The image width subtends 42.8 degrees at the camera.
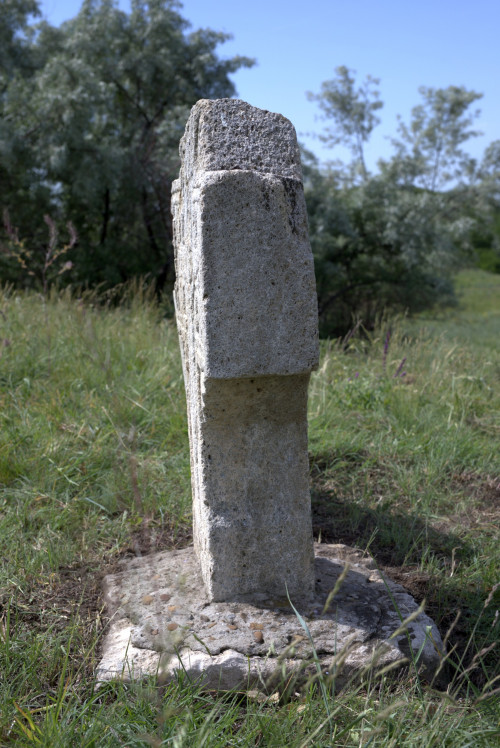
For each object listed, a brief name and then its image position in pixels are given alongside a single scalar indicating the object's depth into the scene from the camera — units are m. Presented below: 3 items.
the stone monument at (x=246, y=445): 1.95
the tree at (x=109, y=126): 8.88
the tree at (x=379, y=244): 10.81
